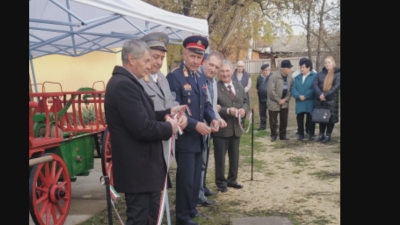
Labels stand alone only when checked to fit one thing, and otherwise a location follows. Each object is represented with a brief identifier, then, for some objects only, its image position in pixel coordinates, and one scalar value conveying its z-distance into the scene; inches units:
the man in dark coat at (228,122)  220.2
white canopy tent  227.2
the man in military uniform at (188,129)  164.7
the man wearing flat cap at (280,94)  377.7
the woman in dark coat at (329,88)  346.3
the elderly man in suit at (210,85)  189.2
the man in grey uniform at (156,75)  149.4
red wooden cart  157.0
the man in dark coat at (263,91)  446.0
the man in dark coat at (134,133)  112.0
